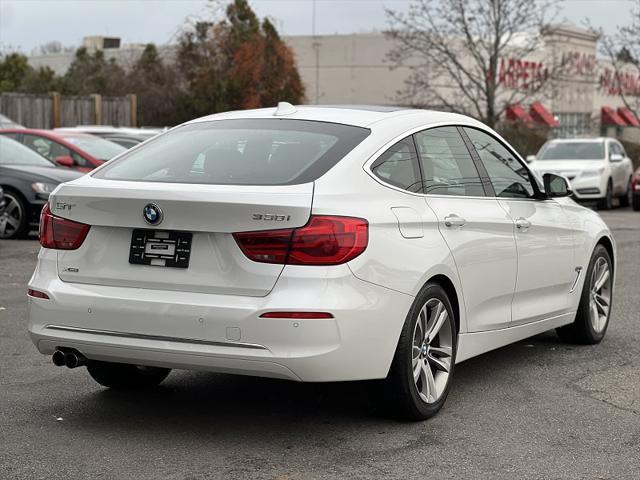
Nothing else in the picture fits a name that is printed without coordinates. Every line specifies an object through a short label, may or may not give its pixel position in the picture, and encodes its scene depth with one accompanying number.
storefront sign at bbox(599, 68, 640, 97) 45.67
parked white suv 26.33
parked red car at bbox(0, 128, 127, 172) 18.06
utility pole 58.81
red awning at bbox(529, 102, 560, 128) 49.84
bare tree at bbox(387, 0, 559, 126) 37.47
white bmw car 5.25
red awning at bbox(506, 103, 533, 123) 41.32
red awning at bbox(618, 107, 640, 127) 65.15
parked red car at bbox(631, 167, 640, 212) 26.55
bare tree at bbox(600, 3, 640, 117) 41.66
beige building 56.91
